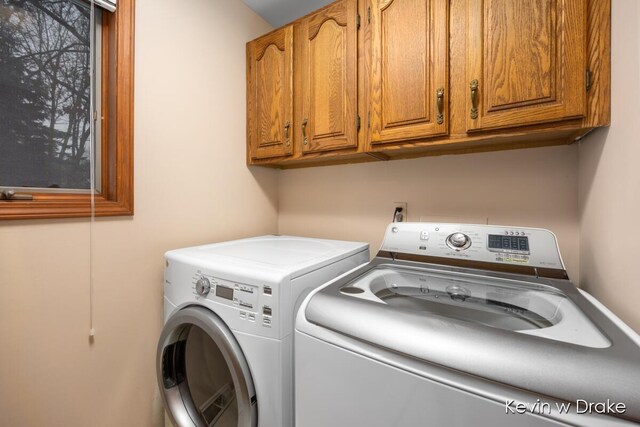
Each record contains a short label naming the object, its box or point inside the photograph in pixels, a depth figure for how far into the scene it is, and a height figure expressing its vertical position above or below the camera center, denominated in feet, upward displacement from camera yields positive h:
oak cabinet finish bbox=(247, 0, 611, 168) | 2.76 +1.74
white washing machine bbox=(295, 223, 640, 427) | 1.44 -0.93
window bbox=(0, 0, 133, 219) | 3.08 +1.30
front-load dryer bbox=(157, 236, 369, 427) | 2.71 -1.28
